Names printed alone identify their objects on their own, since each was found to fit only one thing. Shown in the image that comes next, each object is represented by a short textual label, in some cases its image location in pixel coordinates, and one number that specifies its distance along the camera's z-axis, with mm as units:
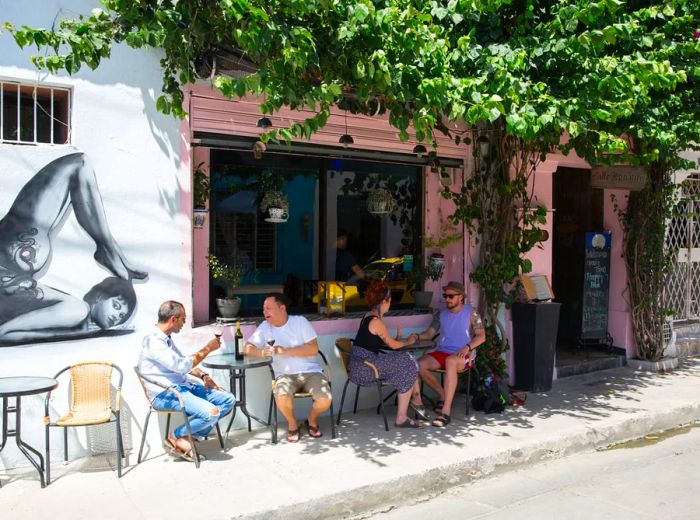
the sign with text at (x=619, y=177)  8773
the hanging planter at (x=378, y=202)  7805
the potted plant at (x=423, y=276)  7938
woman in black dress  6441
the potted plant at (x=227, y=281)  6543
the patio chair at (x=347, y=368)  6406
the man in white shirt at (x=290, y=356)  6055
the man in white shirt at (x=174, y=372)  5355
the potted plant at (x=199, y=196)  6368
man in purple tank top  6926
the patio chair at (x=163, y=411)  5273
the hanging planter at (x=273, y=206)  7027
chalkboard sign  9664
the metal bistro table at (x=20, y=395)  4742
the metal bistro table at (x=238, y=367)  5805
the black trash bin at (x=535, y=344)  7961
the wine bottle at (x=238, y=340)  6016
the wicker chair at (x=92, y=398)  5177
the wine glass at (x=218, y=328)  5900
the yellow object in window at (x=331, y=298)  7250
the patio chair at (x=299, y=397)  6109
